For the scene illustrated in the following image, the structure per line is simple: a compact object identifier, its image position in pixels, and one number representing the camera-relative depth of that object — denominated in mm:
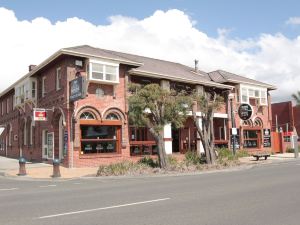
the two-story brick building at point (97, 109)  23266
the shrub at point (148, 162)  20536
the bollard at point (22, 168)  18969
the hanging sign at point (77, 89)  21170
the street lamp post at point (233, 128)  26677
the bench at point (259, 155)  26422
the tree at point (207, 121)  22000
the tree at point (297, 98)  46938
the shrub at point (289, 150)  36844
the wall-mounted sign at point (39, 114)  23172
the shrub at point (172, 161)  20375
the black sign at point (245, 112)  29875
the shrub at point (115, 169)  17969
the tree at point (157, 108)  19547
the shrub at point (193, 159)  22094
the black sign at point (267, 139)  35531
